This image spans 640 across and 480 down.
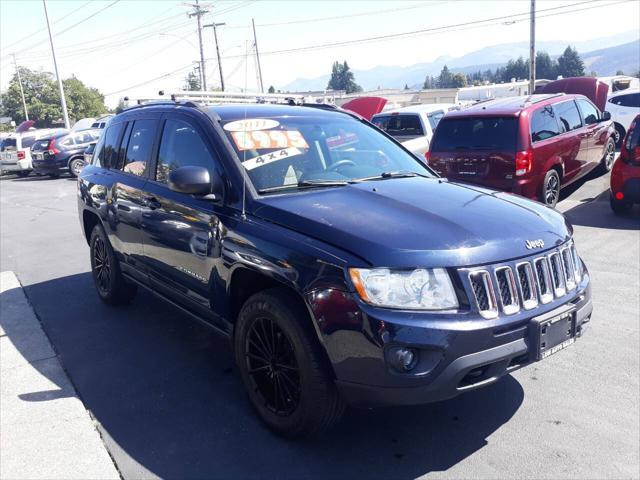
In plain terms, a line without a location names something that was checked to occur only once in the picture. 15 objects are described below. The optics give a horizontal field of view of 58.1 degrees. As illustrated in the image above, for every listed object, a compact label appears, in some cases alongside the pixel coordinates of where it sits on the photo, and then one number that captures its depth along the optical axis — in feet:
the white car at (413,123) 39.89
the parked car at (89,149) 63.80
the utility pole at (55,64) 109.70
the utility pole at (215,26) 147.65
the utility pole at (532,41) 103.91
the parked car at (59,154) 68.59
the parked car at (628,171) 26.87
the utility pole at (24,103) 230.38
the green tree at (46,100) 230.89
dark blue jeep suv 8.81
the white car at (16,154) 77.77
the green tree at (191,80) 235.91
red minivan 27.43
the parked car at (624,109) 51.29
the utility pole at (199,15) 145.79
